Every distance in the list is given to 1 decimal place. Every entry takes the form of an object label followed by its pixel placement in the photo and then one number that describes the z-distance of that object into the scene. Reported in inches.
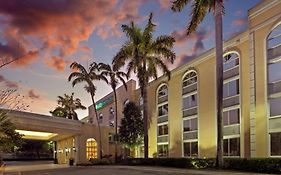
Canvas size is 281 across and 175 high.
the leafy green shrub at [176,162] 708.2
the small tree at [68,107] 1780.7
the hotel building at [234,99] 678.9
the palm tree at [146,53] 900.9
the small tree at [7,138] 417.0
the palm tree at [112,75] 1161.0
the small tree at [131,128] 1195.2
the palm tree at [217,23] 579.2
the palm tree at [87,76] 1195.9
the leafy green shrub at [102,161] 1090.9
